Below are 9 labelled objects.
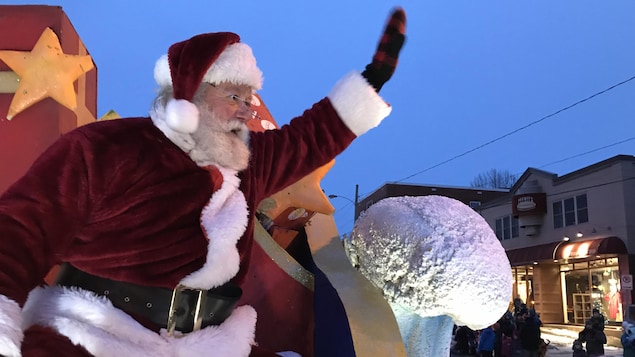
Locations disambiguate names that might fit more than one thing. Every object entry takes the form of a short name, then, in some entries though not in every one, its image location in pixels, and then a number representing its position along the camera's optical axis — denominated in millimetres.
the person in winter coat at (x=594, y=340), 11156
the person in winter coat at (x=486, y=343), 11148
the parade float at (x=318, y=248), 1984
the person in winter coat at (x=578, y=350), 11047
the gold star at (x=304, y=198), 2426
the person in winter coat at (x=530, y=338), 10416
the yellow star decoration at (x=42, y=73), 2355
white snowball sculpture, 1930
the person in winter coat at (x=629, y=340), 8453
